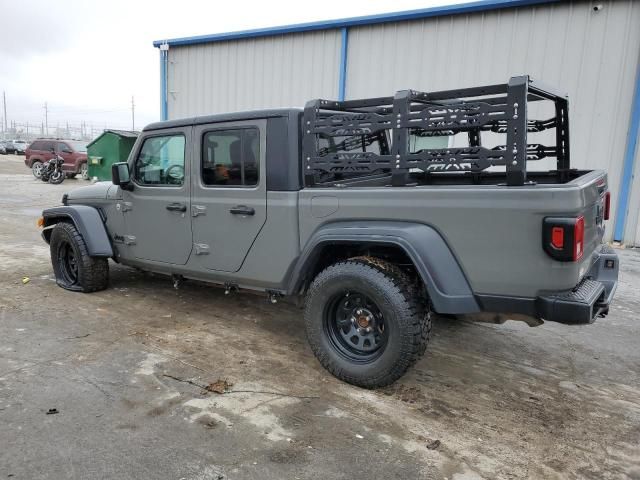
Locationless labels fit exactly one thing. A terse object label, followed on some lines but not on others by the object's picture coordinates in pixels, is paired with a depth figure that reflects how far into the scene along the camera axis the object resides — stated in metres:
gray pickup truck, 2.90
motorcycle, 19.84
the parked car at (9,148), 45.81
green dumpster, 16.92
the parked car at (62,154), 21.33
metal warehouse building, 9.09
